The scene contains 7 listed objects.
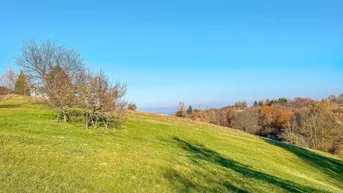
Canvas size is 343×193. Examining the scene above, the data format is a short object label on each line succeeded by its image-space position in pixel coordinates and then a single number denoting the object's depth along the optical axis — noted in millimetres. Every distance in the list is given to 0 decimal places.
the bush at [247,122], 75812
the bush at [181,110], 74438
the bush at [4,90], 39400
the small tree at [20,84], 32159
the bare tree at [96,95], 19188
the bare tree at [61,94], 19422
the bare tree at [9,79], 38438
